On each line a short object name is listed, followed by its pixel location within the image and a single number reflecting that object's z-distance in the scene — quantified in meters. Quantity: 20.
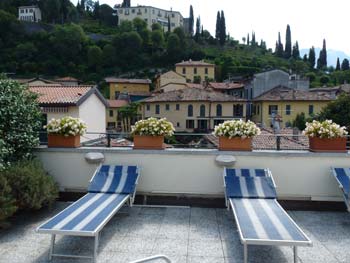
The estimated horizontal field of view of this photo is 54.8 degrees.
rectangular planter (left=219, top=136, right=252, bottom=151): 5.56
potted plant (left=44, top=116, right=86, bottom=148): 5.78
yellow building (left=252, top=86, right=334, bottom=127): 40.53
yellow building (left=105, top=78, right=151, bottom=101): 59.38
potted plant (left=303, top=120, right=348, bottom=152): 5.32
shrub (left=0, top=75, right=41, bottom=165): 5.09
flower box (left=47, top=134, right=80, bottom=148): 5.85
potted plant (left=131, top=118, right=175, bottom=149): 5.68
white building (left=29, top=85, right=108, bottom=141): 20.33
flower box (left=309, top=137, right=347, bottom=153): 5.38
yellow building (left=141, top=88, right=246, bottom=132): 41.69
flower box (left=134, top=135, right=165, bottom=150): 5.73
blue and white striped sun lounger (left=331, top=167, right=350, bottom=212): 4.82
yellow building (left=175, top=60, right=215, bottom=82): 65.31
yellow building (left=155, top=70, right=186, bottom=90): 57.94
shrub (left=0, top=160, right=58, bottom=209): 4.63
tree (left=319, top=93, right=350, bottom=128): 24.69
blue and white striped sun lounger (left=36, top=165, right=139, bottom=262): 3.69
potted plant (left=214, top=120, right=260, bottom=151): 5.48
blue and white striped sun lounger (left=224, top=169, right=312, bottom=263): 3.48
